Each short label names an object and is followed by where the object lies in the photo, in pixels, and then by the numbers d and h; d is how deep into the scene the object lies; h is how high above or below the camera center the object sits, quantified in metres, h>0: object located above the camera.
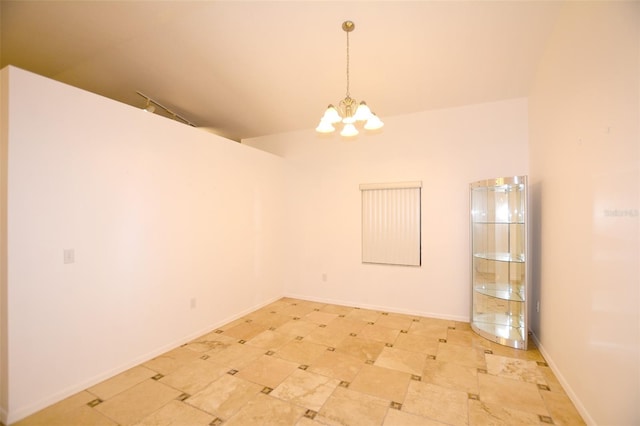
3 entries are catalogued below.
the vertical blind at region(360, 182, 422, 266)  4.35 -0.14
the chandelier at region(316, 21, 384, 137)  2.33 +0.81
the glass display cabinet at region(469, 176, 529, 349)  3.36 -0.53
